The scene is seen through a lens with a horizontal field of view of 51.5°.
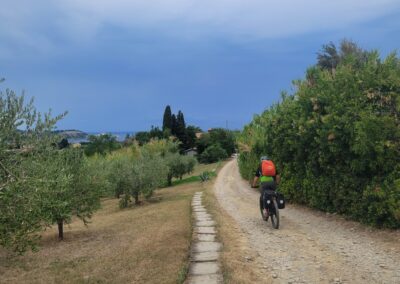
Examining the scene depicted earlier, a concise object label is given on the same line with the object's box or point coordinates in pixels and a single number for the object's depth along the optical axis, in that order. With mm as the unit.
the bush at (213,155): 70250
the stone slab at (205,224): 11164
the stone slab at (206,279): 6277
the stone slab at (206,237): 9206
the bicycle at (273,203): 10609
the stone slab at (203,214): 13177
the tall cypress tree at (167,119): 89412
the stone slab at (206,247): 8266
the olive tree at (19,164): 4910
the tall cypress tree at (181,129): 88562
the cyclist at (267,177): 11016
